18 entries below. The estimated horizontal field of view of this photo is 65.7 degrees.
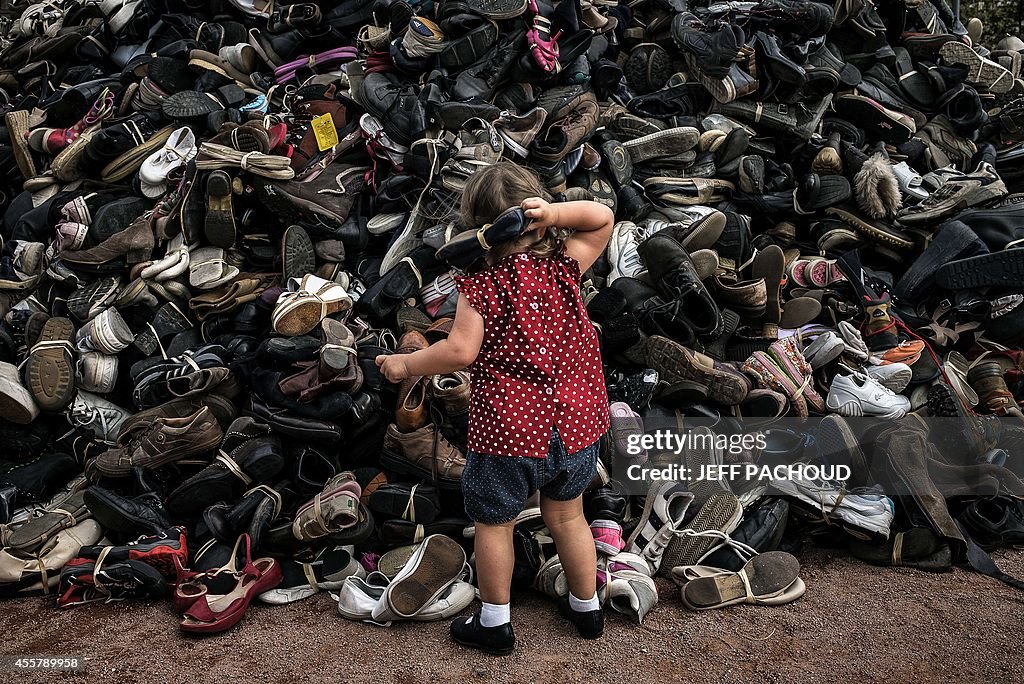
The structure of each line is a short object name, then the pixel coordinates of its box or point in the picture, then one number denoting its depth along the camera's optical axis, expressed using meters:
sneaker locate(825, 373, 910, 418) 3.14
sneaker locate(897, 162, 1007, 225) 3.88
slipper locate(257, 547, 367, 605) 2.69
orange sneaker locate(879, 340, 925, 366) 3.34
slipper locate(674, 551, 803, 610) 2.51
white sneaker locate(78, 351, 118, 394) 3.35
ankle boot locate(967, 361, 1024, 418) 3.31
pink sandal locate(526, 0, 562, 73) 3.82
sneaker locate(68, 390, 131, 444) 3.31
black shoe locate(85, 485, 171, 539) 2.82
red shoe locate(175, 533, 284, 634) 2.43
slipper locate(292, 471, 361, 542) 2.67
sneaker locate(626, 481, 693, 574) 2.74
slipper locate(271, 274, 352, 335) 3.18
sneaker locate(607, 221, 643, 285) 3.51
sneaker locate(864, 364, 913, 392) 3.24
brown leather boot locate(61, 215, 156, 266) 3.60
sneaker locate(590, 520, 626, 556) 2.64
